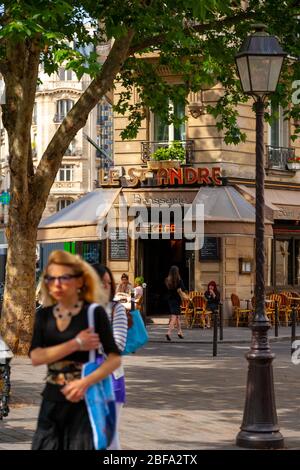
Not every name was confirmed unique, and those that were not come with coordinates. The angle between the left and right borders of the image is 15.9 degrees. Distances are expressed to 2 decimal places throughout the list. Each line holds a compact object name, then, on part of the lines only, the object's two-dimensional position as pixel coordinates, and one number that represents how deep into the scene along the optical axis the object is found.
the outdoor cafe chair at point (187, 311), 29.67
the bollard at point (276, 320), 25.63
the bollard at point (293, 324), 22.09
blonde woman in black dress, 5.97
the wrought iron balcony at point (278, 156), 33.12
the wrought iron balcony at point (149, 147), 32.22
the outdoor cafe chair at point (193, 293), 29.90
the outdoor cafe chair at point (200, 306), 29.52
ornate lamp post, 10.09
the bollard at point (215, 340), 20.67
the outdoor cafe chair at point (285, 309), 31.27
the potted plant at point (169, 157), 31.52
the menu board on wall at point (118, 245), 31.59
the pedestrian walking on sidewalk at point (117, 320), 7.70
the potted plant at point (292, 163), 33.47
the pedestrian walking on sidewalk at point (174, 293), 24.88
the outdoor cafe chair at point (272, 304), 30.14
